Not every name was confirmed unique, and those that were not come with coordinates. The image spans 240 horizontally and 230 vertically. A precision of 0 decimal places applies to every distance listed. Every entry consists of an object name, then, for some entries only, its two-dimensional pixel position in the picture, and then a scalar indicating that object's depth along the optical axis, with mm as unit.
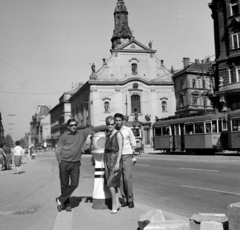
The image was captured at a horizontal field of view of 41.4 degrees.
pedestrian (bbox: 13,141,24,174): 16141
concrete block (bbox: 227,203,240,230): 3792
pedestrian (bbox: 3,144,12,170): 19891
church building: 54344
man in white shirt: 6309
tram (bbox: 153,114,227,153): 24281
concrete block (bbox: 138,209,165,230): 4484
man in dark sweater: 6223
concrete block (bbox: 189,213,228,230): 4086
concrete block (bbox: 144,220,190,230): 4031
